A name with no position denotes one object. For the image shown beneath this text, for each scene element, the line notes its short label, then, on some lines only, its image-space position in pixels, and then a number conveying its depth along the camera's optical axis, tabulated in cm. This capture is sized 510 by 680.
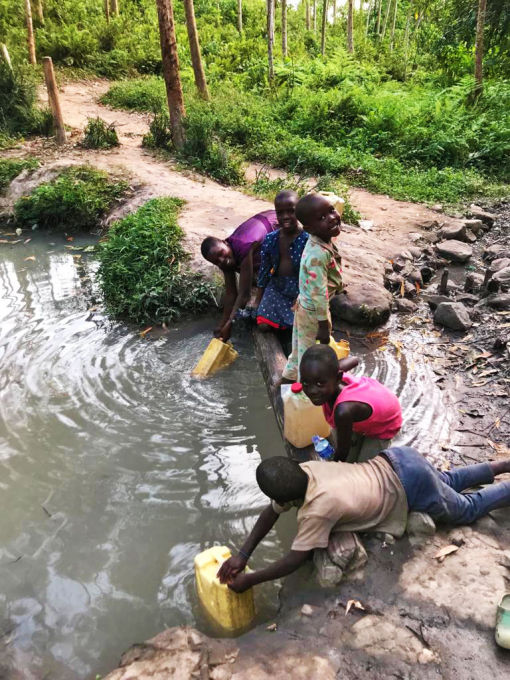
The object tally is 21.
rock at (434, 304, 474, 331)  481
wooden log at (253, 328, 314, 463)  312
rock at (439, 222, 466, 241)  698
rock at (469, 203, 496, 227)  761
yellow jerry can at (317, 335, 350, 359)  351
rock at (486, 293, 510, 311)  496
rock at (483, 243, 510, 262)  634
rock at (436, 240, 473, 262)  641
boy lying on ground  229
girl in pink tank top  249
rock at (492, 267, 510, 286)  533
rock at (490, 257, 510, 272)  584
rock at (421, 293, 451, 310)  532
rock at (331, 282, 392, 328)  502
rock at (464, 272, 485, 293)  557
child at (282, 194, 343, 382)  294
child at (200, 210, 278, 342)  422
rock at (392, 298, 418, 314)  539
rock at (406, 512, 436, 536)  243
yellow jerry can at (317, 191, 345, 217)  402
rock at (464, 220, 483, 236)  726
